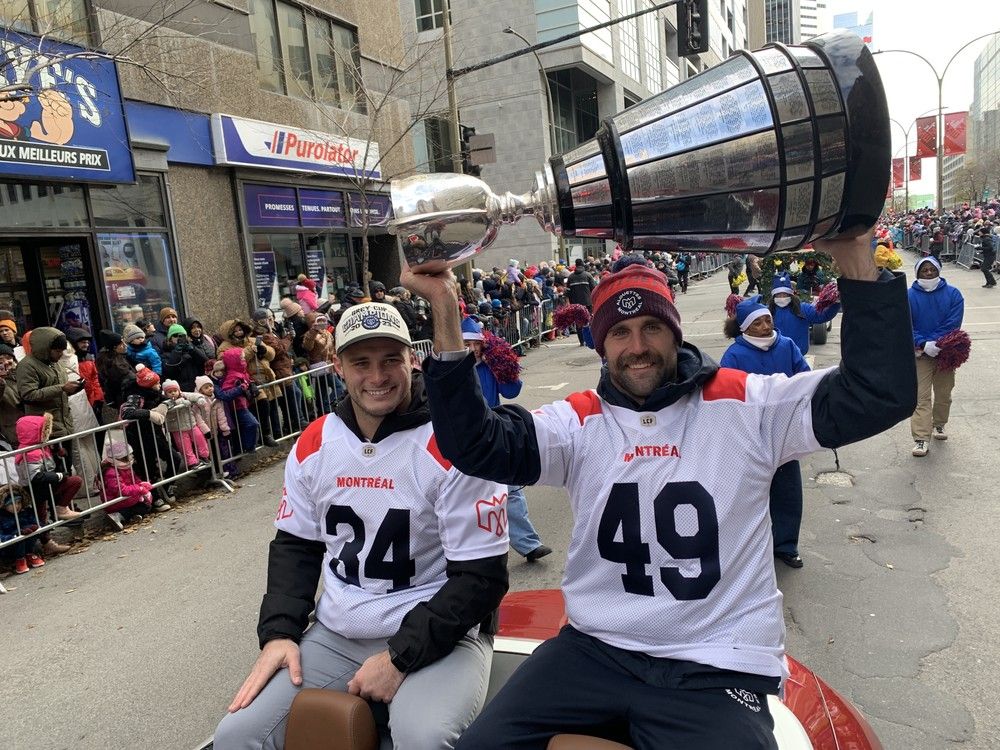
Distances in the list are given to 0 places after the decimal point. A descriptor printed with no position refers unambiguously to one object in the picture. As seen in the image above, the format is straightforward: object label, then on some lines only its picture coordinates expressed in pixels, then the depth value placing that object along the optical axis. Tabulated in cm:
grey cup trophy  138
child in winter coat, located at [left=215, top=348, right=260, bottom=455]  832
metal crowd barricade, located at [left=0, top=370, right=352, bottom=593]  609
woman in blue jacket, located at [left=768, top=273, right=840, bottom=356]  788
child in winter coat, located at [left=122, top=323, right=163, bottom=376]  837
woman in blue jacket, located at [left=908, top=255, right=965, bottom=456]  732
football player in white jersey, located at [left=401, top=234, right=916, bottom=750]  179
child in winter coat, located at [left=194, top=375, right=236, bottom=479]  800
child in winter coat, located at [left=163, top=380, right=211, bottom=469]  767
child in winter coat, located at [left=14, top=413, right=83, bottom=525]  617
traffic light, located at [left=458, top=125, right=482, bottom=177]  1356
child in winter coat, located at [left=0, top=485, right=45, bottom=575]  596
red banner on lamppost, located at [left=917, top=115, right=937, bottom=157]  3197
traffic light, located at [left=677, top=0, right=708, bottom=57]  1293
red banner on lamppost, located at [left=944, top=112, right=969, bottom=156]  3322
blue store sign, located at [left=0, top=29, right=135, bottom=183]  910
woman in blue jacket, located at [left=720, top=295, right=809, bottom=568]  500
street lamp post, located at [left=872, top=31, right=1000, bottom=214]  2905
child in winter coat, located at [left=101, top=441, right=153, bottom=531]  694
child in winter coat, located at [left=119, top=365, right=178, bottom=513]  726
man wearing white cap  223
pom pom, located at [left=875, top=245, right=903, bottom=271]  744
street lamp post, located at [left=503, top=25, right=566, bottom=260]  3003
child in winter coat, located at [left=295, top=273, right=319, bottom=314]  1248
